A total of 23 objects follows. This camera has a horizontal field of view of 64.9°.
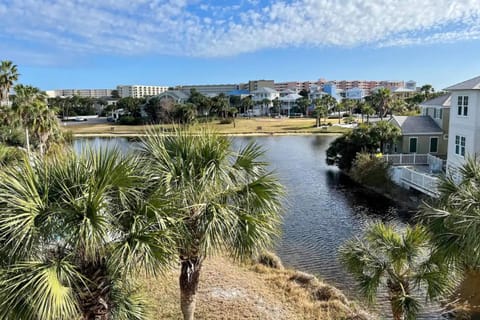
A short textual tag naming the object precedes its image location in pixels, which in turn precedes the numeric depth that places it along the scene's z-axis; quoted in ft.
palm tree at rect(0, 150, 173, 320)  16.15
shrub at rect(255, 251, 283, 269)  46.97
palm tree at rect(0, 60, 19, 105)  114.42
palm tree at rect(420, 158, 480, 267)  21.36
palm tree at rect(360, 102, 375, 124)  205.46
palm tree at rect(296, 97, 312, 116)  340.10
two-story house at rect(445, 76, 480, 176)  68.44
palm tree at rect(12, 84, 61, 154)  92.84
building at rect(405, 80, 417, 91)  604.62
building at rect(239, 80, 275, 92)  590.55
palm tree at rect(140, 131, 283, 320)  21.89
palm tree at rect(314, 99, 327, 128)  247.09
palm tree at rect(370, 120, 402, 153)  97.71
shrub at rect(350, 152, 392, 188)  86.63
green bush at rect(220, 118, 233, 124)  281.54
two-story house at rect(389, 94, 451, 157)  98.53
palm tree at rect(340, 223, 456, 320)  26.22
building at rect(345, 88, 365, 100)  447.10
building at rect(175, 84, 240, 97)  642.14
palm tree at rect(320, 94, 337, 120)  293.10
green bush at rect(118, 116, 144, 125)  292.30
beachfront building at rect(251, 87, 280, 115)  391.24
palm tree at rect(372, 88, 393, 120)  185.78
